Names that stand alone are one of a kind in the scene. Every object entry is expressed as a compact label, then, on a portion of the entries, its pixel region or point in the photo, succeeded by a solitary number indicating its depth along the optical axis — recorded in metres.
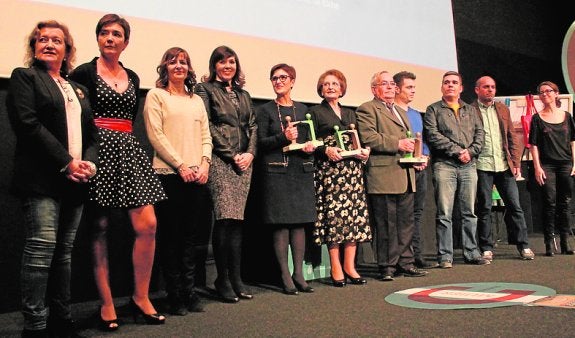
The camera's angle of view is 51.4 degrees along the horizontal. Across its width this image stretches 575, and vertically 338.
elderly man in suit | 3.67
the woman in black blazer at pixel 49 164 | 2.05
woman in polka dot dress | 2.39
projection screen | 2.99
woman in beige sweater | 2.71
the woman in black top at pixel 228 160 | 3.04
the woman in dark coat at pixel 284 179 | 3.27
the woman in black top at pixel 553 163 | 4.52
